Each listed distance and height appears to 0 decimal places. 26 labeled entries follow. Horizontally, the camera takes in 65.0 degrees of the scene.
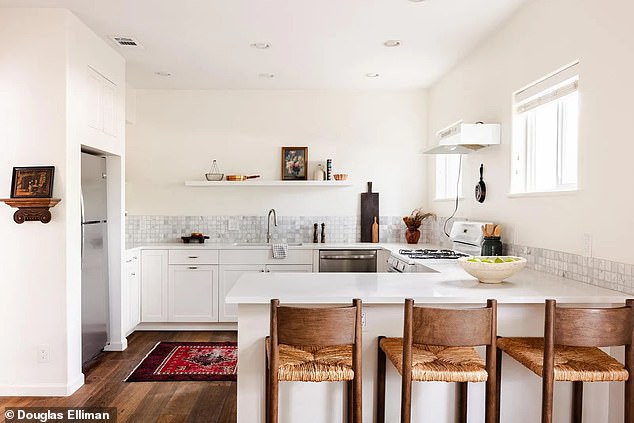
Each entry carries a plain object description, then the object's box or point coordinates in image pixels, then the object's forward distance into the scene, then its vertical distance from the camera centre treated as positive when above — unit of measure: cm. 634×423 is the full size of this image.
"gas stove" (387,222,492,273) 393 -45
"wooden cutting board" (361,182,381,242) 600 -11
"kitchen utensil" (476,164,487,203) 416 +10
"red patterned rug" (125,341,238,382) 393 -140
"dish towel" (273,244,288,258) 536 -53
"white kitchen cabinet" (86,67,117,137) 393 +79
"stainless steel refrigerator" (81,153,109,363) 393 -48
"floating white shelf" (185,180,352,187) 574 +20
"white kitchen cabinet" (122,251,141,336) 483 -95
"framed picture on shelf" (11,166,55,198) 344 +11
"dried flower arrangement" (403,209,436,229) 584 -21
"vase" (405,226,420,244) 584 -39
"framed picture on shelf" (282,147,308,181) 596 +44
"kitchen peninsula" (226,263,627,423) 257 -94
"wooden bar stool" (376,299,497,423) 205 -58
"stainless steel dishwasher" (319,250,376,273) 543 -65
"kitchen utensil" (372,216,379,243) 596 -37
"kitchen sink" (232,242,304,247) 551 -50
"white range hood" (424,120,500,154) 378 +52
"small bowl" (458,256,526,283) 274 -37
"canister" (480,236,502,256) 367 -32
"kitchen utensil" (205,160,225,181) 577 +28
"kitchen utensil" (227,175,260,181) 580 +26
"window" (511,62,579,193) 307 +47
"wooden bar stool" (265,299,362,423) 209 -59
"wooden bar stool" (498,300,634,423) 202 -56
